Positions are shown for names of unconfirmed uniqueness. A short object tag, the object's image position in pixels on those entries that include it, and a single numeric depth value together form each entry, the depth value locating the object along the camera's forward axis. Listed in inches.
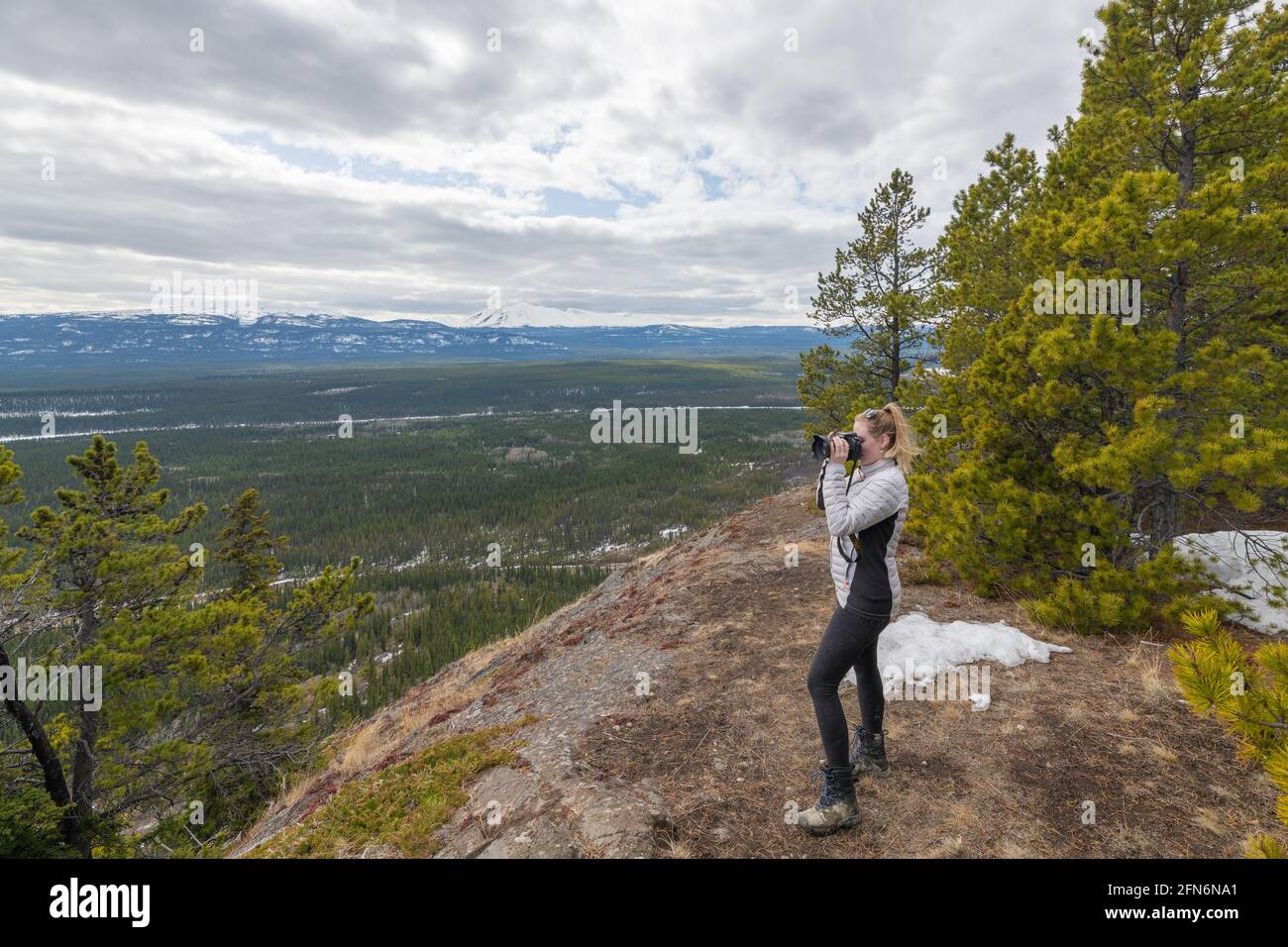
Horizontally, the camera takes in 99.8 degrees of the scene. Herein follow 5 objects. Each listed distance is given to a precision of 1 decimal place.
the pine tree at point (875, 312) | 728.4
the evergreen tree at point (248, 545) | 663.1
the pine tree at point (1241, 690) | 116.3
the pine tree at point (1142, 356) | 289.3
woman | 161.3
